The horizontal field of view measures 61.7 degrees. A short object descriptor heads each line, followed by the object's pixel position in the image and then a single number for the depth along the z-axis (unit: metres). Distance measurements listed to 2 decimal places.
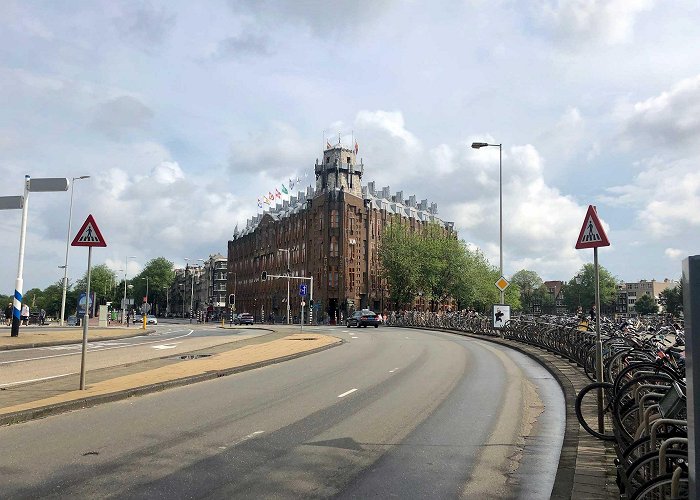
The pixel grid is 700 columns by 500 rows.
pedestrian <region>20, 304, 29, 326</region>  46.29
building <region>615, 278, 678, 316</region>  184.25
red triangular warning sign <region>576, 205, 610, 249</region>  9.09
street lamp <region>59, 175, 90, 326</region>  47.42
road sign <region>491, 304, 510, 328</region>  30.30
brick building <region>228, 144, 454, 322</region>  84.44
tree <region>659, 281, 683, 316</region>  109.61
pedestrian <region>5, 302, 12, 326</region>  51.62
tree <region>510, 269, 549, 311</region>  177.25
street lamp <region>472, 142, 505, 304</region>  33.27
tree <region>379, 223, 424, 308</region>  76.56
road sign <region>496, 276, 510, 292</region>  27.88
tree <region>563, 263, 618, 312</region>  136.75
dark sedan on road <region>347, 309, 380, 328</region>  53.12
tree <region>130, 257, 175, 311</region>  158.50
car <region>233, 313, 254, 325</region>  72.00
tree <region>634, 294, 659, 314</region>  136.93
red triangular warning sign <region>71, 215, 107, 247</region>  11.49
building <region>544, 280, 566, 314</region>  181.70
